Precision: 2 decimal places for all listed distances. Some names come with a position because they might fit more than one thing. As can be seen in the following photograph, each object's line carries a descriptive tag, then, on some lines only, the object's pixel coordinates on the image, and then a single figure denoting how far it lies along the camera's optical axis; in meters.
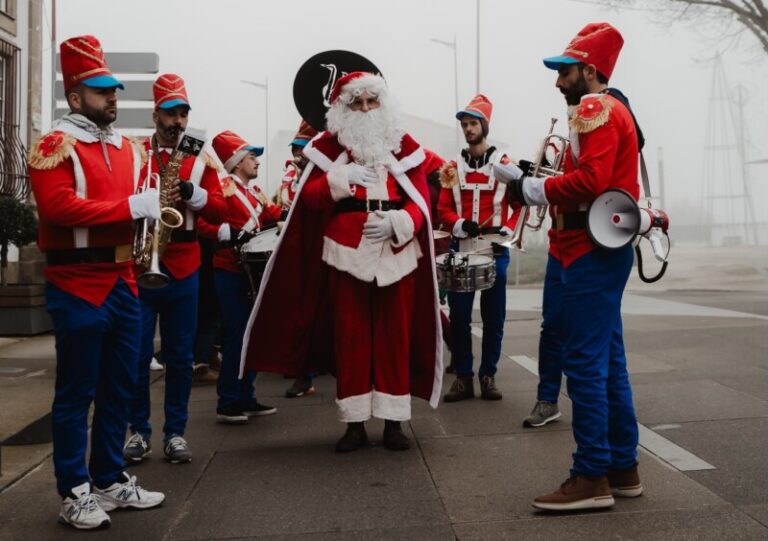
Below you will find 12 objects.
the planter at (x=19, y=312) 11.08
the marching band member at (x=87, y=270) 3.82
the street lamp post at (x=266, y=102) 41.84
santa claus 5.11
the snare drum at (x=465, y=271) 6.16
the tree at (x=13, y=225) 11.04
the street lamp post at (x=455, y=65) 34.06
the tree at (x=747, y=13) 21.27
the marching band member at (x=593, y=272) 3.85
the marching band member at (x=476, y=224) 6.54
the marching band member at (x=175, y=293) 4.97
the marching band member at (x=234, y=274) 5.99
